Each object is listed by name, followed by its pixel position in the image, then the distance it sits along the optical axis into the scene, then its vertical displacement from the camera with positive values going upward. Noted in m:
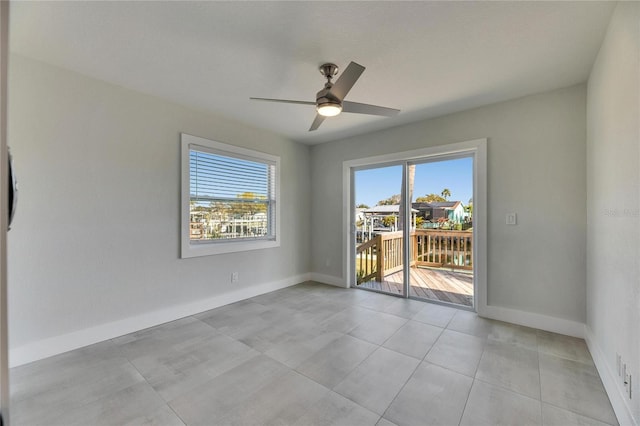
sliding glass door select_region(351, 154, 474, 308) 3.50 -0.18
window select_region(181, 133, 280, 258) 3.29 +0.23
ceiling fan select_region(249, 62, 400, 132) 1.99 +0.95
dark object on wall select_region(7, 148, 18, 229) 0.59 +0.05
